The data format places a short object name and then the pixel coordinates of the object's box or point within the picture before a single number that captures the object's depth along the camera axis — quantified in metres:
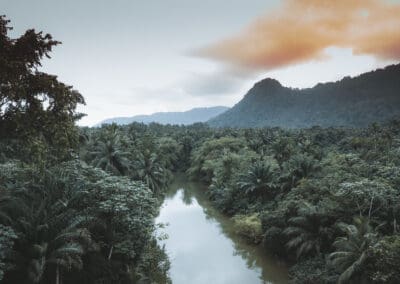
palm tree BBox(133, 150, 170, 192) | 32.06
